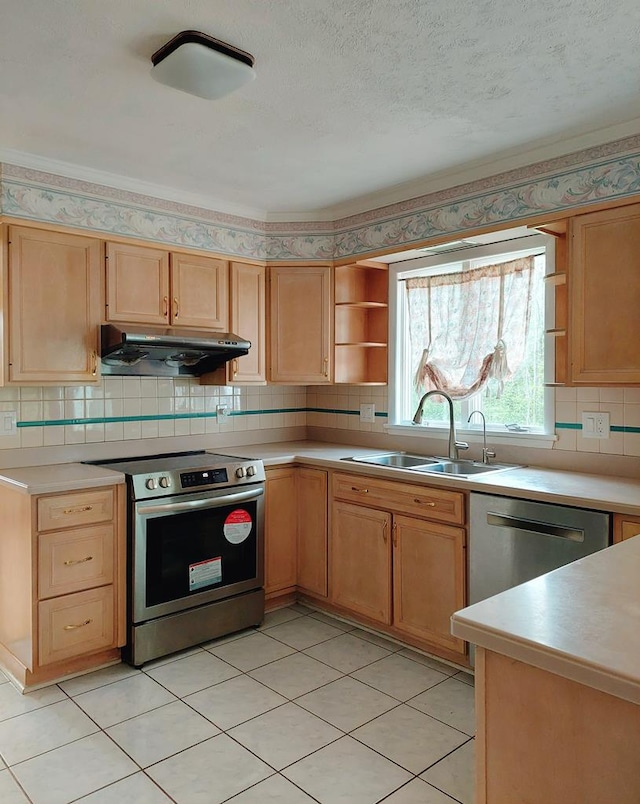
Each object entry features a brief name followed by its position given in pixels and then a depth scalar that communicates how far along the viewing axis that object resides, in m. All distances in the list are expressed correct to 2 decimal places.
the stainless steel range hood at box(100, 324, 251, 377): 3.19
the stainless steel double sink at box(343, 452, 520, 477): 3.35
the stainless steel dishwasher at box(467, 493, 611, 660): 2.46
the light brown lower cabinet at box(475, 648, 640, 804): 1.07
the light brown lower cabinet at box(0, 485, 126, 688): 2.77
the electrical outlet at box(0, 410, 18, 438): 3.18
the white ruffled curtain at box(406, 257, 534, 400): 3.47
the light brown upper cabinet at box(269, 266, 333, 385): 3.97
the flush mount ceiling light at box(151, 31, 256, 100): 1.99
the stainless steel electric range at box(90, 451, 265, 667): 3.01
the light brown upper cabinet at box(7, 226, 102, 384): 2.99
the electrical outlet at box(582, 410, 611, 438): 3.02
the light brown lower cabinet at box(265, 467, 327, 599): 3.64
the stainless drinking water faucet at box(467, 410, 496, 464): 3.43
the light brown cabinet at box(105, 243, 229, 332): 3.32
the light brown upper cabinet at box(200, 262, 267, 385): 3.83
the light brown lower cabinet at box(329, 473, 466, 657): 2.97
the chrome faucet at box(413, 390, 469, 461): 3.54
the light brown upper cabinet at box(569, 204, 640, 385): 2.61
